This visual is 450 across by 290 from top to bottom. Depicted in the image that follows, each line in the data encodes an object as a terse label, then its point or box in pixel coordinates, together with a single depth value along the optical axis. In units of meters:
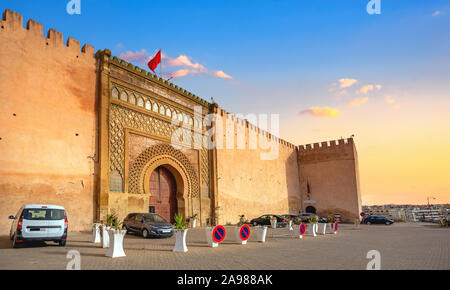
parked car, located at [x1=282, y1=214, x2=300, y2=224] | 23.66
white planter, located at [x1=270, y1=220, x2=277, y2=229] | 20.95
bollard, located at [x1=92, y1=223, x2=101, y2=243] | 10.93
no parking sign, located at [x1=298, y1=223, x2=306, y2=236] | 14.00
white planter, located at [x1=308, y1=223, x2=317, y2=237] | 15.30
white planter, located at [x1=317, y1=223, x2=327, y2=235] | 16.30
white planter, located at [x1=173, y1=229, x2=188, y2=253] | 9.20
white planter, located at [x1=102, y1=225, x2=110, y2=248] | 9.72
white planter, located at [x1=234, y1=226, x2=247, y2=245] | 11.55
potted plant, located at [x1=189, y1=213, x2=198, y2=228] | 19.62
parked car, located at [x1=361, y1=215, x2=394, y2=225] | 27.83
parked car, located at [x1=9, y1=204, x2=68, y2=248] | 9.03
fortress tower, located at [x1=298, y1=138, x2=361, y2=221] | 32.22
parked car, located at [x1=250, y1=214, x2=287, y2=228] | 21.69
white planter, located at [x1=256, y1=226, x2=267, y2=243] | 12.28
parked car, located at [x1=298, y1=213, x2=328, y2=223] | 24.71
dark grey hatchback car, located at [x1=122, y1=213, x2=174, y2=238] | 13.05
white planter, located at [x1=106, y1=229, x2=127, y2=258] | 7.89
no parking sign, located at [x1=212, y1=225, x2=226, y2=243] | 10.21
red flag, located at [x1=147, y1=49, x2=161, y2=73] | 19.03
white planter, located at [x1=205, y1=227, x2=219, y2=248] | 10.45
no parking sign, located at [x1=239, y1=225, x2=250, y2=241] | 11.27
